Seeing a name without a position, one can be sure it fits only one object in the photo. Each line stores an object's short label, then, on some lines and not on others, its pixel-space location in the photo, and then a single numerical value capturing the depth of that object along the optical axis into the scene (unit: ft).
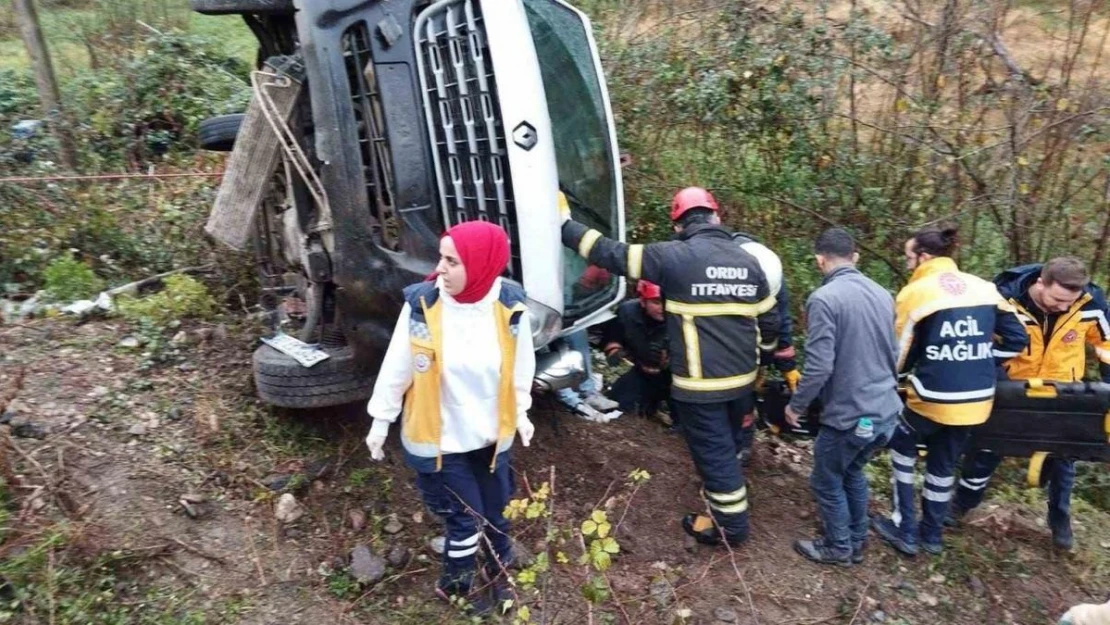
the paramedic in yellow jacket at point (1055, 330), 13.10
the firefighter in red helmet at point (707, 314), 12.35
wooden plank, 13.14
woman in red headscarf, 10.09
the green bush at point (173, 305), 15.29
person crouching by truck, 14.62
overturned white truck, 11.59
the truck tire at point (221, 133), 16.26
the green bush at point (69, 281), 15.81
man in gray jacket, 12.42
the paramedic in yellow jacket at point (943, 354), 12.76
